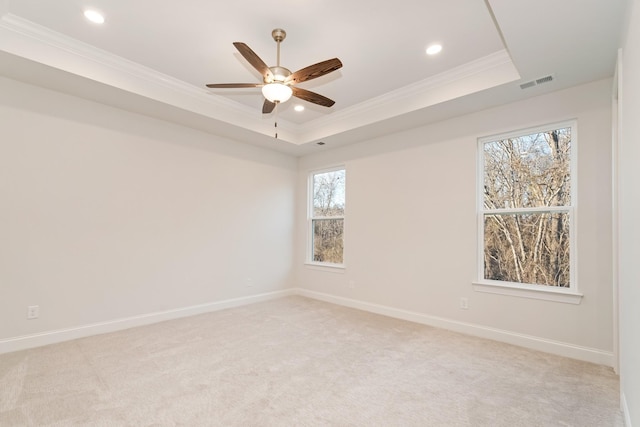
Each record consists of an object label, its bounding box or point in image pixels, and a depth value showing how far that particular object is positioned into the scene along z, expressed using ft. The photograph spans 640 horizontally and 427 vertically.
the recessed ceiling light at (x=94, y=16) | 8.48
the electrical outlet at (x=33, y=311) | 10.31
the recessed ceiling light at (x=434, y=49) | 9.78
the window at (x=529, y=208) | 10.34
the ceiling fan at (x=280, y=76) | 8.02
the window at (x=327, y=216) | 17.58
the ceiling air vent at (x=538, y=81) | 9.67
